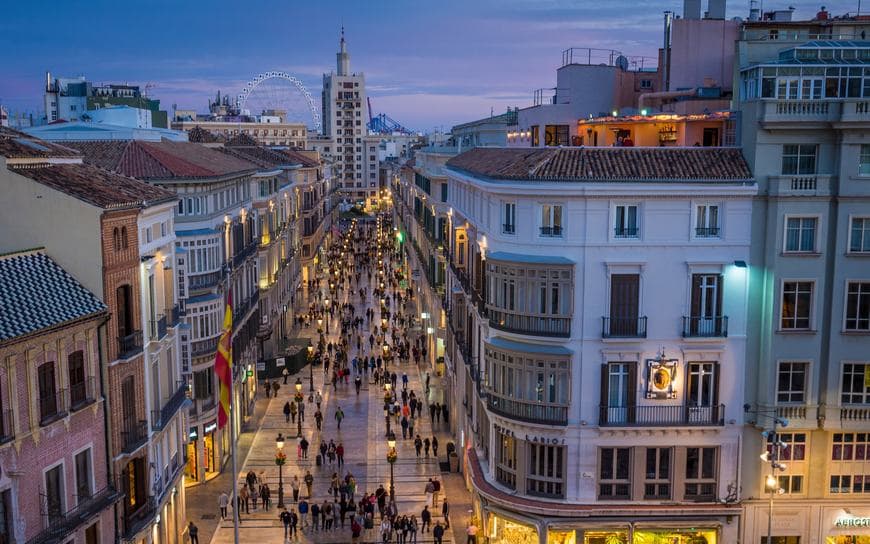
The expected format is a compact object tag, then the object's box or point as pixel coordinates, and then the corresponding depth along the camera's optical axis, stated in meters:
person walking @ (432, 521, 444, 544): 37.09
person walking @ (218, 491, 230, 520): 40.72
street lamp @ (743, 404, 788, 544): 30.25
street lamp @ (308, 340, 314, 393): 60.89
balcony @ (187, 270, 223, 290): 44.47
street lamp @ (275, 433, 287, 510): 41.55
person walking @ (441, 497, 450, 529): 39.93
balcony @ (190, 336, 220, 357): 44.72
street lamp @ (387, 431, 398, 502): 40.94
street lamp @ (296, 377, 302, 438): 53.22
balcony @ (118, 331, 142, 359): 29.20
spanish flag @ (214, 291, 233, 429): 31.41
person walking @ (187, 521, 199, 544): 36.34
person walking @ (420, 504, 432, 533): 39.41
